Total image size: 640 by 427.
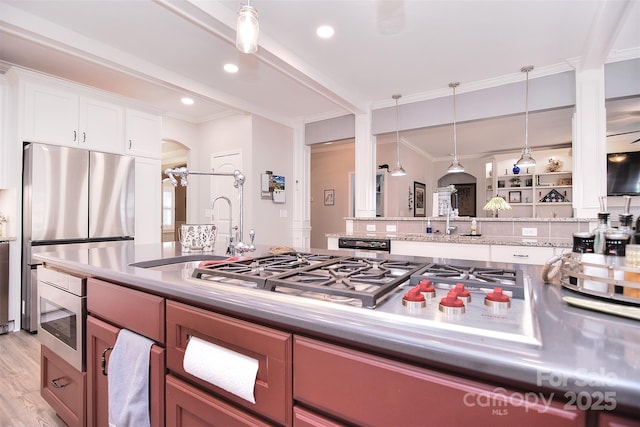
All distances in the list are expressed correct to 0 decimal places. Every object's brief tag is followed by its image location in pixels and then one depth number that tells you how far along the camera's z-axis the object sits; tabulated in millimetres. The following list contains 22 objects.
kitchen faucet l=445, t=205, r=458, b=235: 3590
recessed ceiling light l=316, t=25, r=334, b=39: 2646
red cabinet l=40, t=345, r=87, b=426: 1356
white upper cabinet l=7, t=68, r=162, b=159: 2854
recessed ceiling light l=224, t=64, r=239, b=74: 3324
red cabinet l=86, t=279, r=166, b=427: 1003
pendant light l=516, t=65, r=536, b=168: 3193
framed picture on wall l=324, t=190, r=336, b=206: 7051
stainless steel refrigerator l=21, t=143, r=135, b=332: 2850
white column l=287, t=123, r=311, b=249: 5184
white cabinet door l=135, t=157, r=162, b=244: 3748
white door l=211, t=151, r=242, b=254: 4742
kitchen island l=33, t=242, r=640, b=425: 448
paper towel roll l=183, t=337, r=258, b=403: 753
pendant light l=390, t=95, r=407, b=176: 3977
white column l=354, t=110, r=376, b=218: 4289
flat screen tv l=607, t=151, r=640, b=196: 4793
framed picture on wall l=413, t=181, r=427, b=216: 7195
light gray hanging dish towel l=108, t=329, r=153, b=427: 1030
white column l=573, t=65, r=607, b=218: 2963
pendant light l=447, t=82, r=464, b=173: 3702
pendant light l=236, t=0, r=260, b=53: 1388
